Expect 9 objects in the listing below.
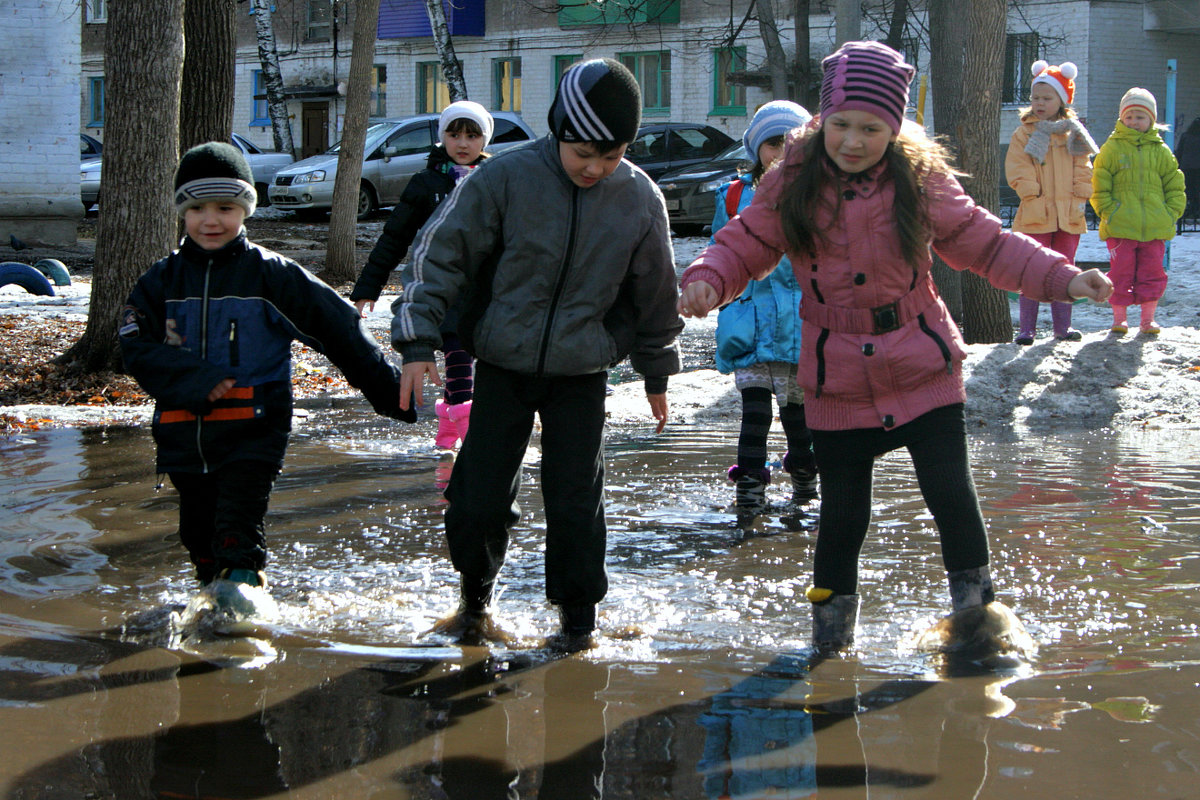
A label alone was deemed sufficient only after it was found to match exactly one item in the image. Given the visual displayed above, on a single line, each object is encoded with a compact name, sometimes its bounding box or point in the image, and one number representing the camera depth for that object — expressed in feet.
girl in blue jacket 34.40
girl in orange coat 57.11
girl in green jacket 58.59
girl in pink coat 22.11
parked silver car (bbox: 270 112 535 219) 151.43
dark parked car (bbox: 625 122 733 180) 151.43
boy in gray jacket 22.40
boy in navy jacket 24.56
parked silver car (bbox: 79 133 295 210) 150.30
